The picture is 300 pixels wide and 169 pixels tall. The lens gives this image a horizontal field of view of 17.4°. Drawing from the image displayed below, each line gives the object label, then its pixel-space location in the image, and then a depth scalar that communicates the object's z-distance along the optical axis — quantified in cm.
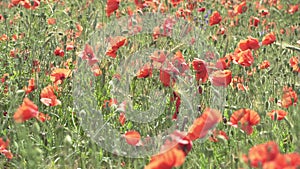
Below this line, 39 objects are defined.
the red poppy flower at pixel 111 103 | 490
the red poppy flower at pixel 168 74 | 461
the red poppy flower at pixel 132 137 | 363
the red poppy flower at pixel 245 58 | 499
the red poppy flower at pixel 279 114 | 396
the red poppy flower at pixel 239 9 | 748
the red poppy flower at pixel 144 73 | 481
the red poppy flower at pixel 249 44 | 533
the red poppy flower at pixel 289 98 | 443
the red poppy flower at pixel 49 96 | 430
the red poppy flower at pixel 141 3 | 769
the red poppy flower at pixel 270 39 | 555
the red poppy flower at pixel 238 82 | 526
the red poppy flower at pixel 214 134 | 380
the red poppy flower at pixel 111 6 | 648
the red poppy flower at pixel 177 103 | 458
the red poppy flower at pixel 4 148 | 392
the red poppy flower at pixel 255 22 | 795
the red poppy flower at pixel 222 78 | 442
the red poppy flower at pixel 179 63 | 487
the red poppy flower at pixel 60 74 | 505
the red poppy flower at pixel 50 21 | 795
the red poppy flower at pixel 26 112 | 336
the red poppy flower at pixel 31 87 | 461
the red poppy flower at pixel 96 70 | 556
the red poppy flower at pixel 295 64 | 536
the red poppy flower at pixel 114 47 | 516
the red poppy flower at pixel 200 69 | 461
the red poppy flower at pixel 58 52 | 601
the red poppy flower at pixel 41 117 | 405
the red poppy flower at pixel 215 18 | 675
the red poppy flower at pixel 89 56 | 525
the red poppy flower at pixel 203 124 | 312
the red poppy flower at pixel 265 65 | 559
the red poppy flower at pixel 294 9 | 930
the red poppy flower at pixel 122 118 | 471
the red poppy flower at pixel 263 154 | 246
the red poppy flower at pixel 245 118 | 361
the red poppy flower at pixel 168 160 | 247
